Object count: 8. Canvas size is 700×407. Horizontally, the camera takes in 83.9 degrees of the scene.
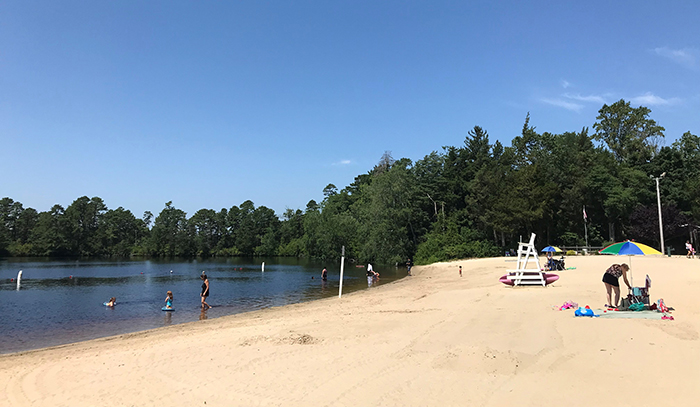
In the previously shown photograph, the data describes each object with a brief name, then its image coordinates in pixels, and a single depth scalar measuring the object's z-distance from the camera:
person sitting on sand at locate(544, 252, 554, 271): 27.99
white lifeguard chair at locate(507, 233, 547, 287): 20.55
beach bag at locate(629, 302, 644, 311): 11.43
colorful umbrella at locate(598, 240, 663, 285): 13.51
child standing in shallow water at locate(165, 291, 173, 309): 21.88
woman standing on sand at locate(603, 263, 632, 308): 12.89
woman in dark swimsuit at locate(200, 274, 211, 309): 22.21
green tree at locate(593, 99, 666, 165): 75.19
